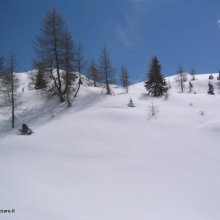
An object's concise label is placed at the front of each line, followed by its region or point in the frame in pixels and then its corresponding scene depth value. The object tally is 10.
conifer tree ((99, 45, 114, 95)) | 34.47
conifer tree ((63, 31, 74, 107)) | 28.18
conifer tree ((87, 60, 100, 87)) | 48.47
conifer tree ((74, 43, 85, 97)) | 29.84
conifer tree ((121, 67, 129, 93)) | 50.96
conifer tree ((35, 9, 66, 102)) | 28.05
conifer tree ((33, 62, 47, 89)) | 28.03
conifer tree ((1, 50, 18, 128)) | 24.31
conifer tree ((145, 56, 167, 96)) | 34.25
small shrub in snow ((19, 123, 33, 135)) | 18.81
